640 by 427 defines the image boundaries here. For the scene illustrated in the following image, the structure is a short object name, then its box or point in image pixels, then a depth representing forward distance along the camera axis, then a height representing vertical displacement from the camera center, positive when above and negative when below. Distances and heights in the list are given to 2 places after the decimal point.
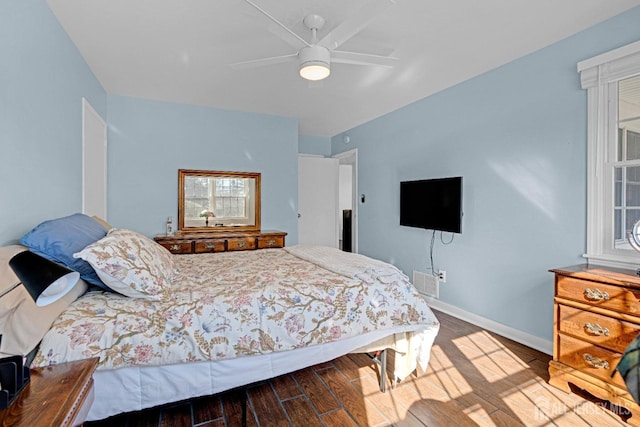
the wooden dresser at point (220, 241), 3.76 -0.37
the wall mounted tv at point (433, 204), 3.28 +0.09
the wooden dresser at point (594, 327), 1.80 -0.70
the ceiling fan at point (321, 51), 1.86 +1.11
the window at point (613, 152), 2.21 +0.44
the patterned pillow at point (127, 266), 1.48 -0.28
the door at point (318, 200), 5.61 +0.21
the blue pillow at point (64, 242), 1.49 -0.15
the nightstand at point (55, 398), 0.82 -0.55
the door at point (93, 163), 2.89 +0.50
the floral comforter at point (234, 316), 1.35 -0.53
